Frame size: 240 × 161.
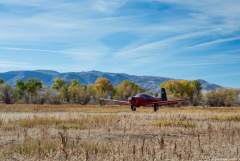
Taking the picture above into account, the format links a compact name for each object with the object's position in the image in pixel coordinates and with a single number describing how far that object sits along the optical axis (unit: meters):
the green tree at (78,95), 139.38
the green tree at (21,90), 145.25
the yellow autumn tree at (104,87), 162.35
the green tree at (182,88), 164.62
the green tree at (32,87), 148.23
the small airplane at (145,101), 54.69
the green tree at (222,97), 133.00
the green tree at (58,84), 165.00
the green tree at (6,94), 130.25
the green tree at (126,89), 159.06
